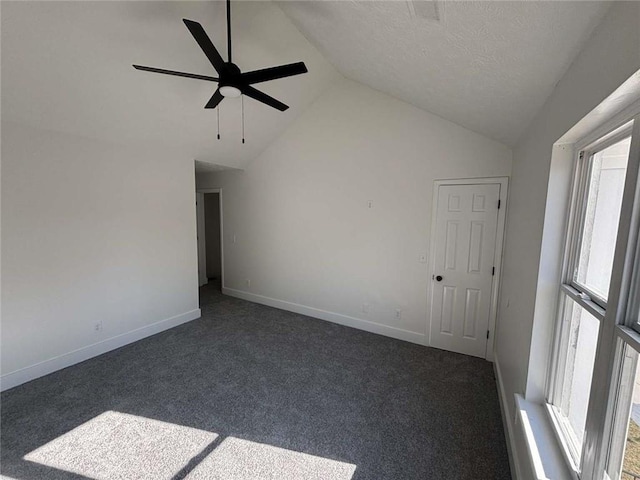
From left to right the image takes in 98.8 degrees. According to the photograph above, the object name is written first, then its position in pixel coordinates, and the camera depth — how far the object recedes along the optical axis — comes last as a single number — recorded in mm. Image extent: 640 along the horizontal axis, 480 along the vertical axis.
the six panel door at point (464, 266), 3041
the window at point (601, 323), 862
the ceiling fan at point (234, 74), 1886
